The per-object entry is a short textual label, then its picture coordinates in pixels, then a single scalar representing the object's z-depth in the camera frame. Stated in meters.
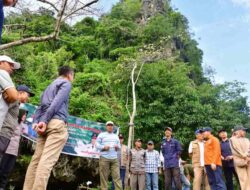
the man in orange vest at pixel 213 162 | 3.82
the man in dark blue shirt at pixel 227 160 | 4.54
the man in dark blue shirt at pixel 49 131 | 2.07
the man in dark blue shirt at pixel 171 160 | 4.72
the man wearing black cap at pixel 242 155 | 4.18
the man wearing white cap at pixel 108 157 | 4.27
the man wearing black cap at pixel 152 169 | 5.43
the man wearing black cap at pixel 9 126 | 2.21
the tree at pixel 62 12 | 4.79
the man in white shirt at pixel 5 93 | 1.68
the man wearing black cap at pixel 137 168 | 5.51
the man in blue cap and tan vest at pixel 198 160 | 4.46
